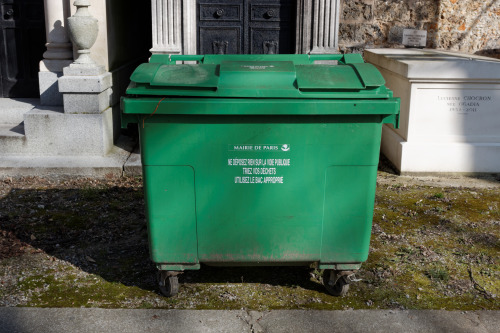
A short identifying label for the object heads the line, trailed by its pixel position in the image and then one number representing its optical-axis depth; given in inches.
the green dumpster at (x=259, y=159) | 130.0
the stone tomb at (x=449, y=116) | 247.8
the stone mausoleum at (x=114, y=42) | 256.2
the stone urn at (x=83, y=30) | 254.8
